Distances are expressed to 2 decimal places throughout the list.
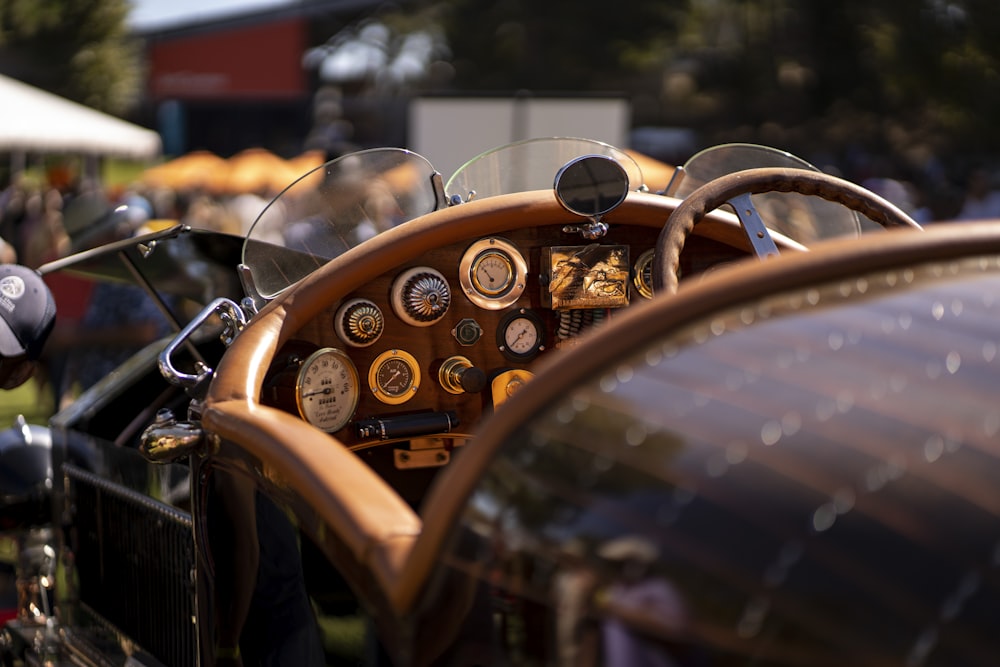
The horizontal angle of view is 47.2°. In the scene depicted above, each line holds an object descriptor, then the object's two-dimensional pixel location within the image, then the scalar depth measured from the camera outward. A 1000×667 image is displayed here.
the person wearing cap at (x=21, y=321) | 3.29
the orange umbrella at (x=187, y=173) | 20.88
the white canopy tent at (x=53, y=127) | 13.08
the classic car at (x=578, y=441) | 1.06
